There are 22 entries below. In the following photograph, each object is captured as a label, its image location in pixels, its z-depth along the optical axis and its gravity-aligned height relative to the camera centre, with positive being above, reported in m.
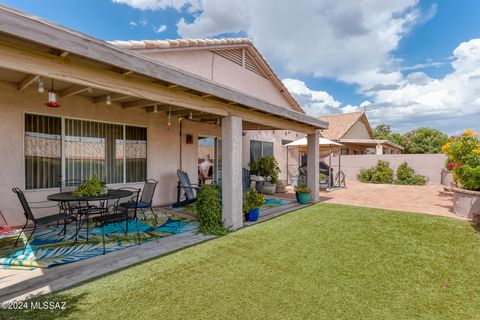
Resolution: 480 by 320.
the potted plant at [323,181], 13.40 -1.30
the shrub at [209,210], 5.36 -1.17
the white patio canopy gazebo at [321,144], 12.62 +0.83
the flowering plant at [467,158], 6.73 +0.03
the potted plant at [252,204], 6.22 -1.18
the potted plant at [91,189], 4.66 -0.59
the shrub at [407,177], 15.23 -1.15
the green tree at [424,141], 34.56 +2.79
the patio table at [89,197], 4.36 -0.72
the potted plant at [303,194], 8.64 -1.27
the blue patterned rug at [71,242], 3.78 -1.59
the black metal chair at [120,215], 4.43 -1.09
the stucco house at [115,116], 2.88 +1.10
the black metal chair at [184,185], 7.04 -0.80
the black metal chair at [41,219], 3.99 -1.07
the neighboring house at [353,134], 18.59 +2.21
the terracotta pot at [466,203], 6.63 -1.26
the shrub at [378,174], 15.90 -0.99
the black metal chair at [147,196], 5.59 -0.91
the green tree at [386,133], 39.24 +4.58
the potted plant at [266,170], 11.30 -0.54
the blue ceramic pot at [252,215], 6.26 -1.47
